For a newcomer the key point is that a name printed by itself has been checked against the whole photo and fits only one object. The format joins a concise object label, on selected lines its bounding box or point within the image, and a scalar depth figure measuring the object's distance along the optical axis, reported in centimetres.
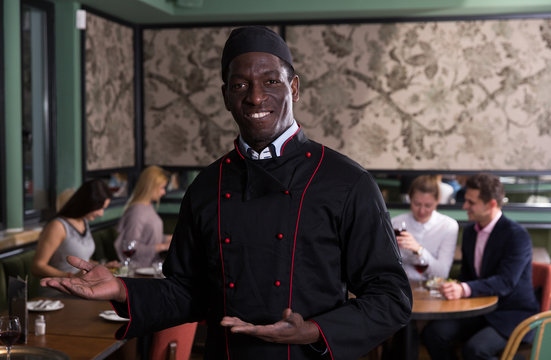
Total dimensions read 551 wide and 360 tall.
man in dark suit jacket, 347
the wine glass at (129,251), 378
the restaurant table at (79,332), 241
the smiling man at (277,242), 128
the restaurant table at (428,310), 312
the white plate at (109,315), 278
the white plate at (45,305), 295
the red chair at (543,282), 377
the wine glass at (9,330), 212
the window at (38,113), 476
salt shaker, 259
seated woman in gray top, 384
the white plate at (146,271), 393
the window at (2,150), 420
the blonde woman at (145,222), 453
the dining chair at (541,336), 263
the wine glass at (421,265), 344
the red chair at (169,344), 260
